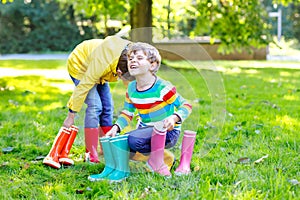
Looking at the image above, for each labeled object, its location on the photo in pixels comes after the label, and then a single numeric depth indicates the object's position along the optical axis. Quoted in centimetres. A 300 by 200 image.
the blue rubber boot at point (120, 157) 276
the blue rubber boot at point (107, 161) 279
